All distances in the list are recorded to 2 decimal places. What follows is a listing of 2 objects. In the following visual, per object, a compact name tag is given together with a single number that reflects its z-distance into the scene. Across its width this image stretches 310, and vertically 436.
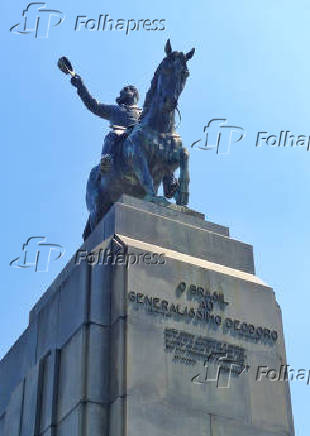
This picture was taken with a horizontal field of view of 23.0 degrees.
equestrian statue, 18.39
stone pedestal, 13.70
